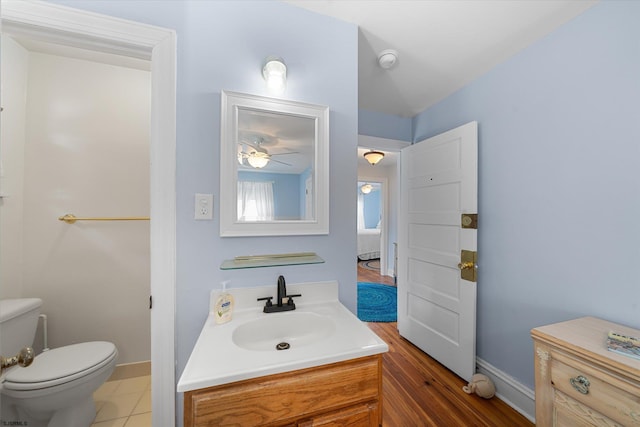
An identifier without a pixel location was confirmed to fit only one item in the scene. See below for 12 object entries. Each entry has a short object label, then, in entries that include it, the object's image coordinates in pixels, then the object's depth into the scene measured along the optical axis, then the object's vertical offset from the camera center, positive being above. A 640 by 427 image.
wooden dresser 0.81 -0.63
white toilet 1.16 -0.85
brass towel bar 1.68 -0.03
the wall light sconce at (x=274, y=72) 1.11 +0.69
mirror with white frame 1.10 +0.25
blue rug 2.90 -1.25
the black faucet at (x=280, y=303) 1.09 -0.42
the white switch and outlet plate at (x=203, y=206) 1.07 +0.04
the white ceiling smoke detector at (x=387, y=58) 1.57 +1.09
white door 1.73 -0.25
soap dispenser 0.99 -0.41
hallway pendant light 3.34 +0.88
